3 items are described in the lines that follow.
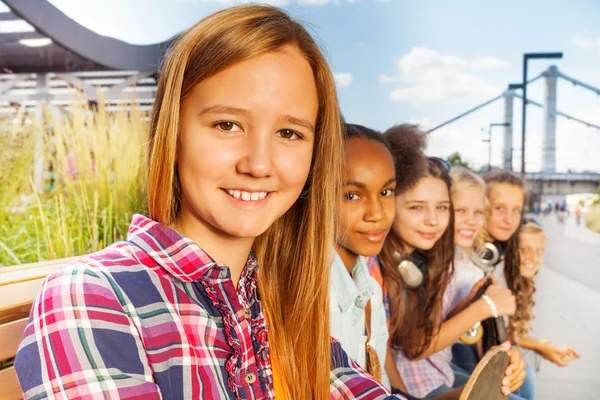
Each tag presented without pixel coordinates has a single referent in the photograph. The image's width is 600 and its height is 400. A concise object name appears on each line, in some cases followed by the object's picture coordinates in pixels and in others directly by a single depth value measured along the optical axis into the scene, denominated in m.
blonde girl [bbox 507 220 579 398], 2.71
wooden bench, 1.22
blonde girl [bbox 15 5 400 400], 0.84
